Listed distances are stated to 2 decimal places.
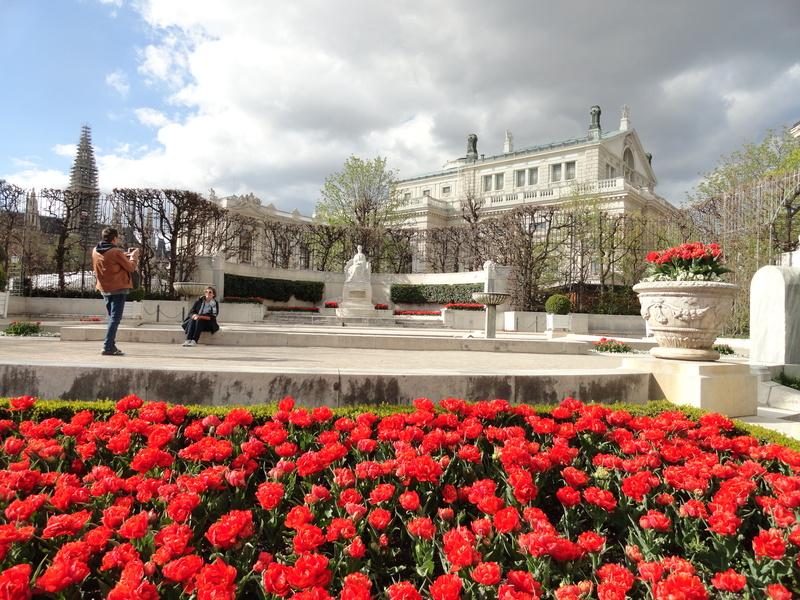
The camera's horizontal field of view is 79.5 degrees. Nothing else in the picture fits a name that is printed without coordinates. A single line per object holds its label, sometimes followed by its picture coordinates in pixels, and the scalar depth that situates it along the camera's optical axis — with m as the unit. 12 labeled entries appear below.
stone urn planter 5.34
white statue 27.08
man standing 6.90
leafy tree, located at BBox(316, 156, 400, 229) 41.34
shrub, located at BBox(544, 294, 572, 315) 22.75
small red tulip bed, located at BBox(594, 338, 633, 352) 12.53
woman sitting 9.31
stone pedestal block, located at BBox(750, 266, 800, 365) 7.83
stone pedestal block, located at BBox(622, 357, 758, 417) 5.04
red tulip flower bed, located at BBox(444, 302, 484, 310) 25.20
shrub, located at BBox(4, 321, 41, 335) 11.97
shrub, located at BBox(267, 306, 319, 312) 28.58
